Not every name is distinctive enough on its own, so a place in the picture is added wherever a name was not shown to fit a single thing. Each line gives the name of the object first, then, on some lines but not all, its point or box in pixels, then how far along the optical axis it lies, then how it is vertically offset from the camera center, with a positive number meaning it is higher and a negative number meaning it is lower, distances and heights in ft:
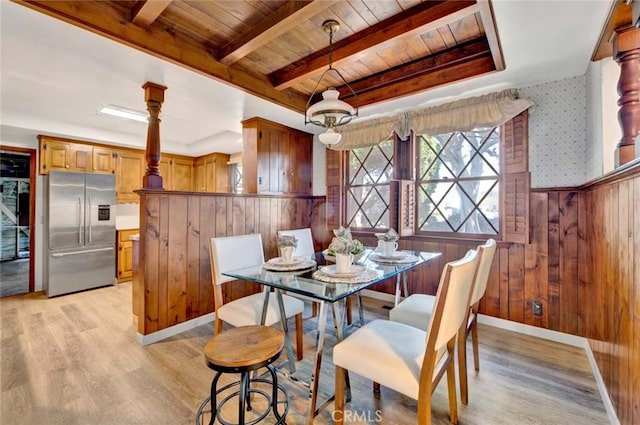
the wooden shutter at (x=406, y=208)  9.68 +0.17
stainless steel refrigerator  12.09 -0.94
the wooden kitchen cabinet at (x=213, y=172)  17.56 +2.65
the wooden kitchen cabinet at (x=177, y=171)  17.35 +2.71
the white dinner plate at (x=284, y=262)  6.64 -1.24
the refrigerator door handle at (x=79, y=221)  12.78 -0.42
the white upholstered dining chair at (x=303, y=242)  9.27 -1.04
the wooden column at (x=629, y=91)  4.96 +2.26
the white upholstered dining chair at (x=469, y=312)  5.24 -2.20
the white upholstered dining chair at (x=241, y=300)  6.28 -2.22
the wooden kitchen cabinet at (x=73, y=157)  12.73 +2.77
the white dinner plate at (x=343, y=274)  5.61 -1.27
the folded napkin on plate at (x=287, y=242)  6.71 -0.73
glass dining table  4.83 -1.37
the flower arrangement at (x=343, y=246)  5.75 -0.71
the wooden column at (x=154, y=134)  8.02 +2.34
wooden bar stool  3.91 -2.11
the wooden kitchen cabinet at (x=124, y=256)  14.34 -2.36
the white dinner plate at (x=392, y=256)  7.34 -1.20
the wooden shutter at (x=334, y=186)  12.42 +1.22
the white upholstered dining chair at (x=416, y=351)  3.69 -2.18
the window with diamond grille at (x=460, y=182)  9.07 +1.08
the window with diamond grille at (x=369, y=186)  11.55 +1.17
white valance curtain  8.16 +3.23
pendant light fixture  5.89 +2.24
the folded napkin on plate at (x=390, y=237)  7.75 -0.69
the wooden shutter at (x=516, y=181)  8.13 +0.96
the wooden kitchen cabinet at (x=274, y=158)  11.32 +2.42
